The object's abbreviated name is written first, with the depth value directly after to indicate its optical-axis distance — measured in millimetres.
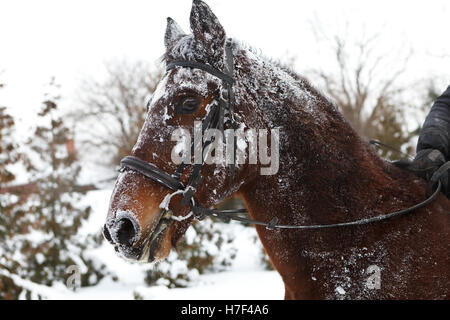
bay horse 2117
